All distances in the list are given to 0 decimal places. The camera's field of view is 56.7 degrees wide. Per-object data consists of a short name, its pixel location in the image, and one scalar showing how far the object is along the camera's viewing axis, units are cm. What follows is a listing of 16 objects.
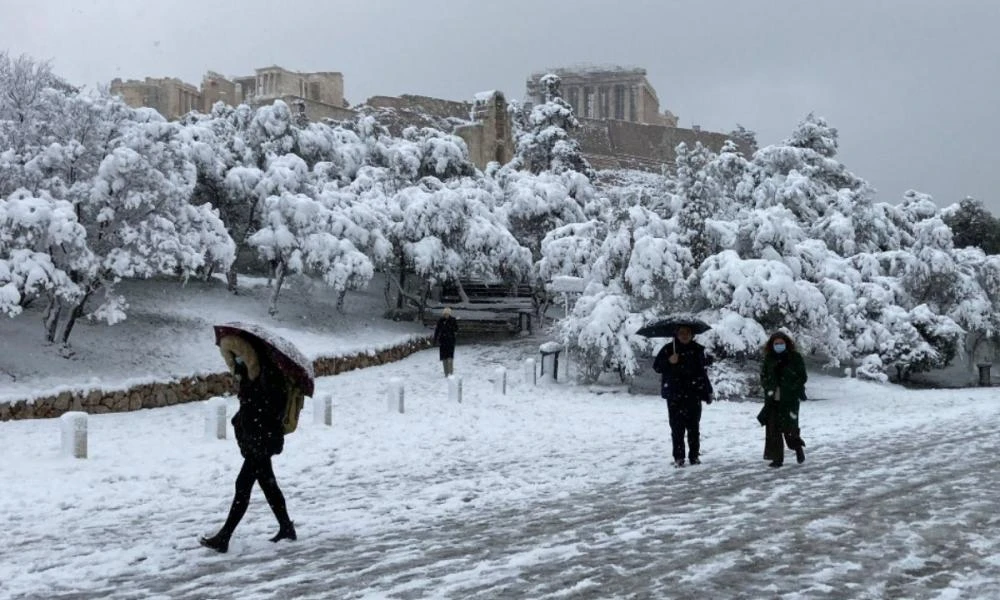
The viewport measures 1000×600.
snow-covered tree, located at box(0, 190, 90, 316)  1688
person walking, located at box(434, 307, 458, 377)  2372
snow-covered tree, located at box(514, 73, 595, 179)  4666
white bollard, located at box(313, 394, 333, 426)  1535
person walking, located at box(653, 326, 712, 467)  1070
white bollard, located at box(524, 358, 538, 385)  2340
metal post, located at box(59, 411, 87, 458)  1166
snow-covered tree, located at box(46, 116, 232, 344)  1869
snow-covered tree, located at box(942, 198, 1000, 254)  4525
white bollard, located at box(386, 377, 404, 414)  1723
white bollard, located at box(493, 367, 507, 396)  2112
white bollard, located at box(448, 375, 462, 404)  1892
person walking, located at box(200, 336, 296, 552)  667
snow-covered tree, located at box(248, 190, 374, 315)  2734
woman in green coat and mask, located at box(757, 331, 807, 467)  1079
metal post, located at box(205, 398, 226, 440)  1355
